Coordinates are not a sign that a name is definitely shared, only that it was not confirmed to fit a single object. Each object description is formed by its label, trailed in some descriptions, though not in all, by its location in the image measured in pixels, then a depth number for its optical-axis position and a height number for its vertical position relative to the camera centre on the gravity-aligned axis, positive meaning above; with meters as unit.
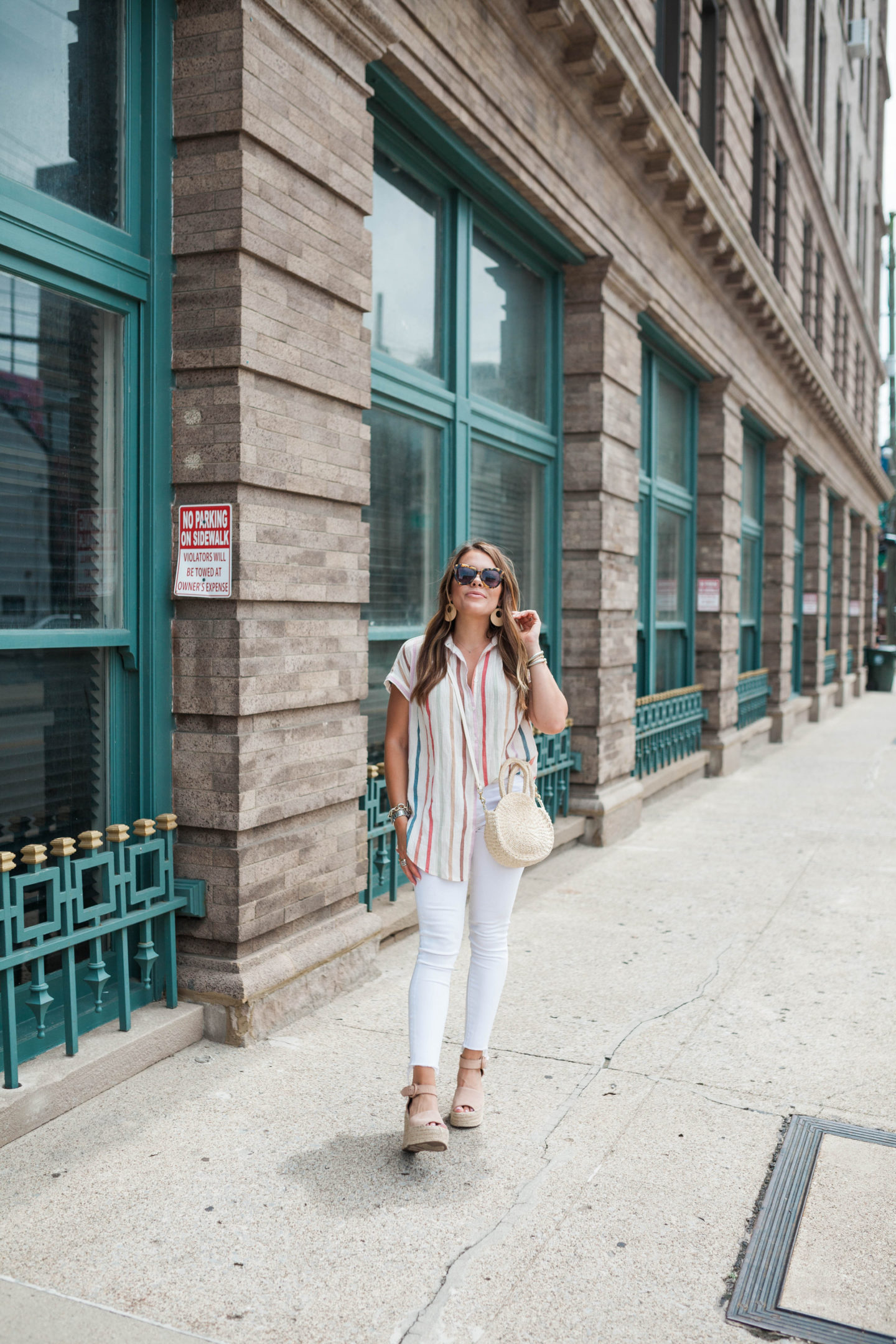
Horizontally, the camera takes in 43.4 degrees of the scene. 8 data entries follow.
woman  3.51 -0.41
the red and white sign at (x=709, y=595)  12.57 +0.45
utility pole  36.03 +6.12
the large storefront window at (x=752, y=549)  15.62 +1.23
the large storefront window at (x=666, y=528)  10.69 +1.10
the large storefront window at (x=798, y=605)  20.28 +0.55
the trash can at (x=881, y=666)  29.28 -0.77
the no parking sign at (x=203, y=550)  4.27 +0.31
